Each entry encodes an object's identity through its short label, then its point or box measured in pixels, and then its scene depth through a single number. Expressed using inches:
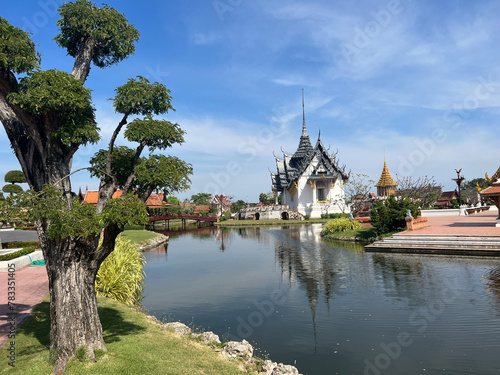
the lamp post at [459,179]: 1585.5
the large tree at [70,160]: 240.5
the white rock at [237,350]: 308.8
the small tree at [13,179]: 1724.9
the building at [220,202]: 3451.5
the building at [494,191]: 878.6
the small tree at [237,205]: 3577.8
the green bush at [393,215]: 983.0
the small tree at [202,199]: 3912.4
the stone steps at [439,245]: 730.3
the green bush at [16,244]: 802.8
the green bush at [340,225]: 1229.1
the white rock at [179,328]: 356.8
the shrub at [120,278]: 469.1
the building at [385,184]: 2396.7
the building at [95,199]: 2356.1
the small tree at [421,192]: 1841.8
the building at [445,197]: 2348.7
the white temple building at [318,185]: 2385.6
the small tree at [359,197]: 2038.6
